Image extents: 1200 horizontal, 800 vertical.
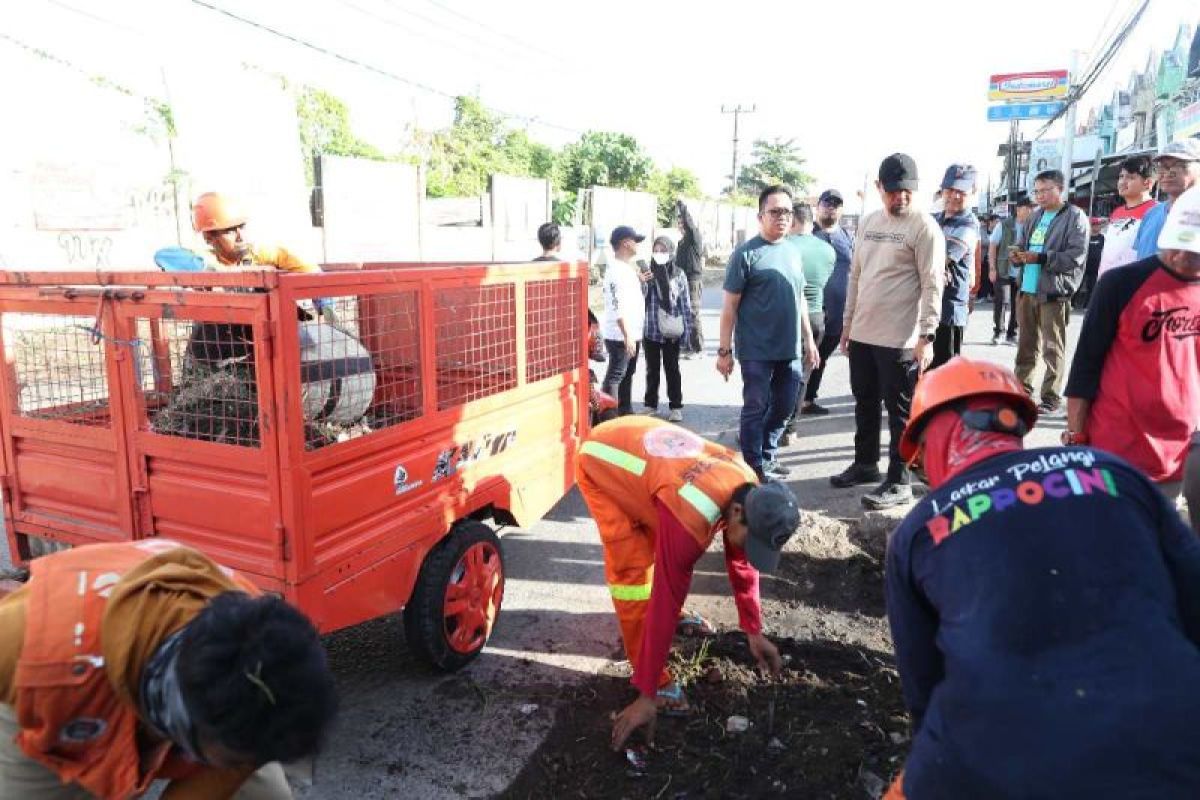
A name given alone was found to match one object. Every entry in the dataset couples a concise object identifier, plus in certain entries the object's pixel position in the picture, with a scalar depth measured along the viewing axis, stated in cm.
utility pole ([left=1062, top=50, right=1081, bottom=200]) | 2162
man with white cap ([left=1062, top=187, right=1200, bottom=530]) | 280
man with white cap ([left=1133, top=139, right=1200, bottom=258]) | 450
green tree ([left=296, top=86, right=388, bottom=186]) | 2281
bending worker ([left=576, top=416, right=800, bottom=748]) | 251
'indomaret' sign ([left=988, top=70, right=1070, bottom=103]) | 3341
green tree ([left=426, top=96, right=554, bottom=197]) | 2573
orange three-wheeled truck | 253
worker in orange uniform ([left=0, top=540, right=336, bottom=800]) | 124
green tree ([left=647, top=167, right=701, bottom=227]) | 3375
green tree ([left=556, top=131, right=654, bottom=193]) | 3459
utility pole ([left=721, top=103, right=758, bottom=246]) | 3644
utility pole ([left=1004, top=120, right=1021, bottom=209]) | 2714
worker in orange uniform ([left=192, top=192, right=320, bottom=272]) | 334
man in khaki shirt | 479
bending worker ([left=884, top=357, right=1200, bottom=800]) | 125
